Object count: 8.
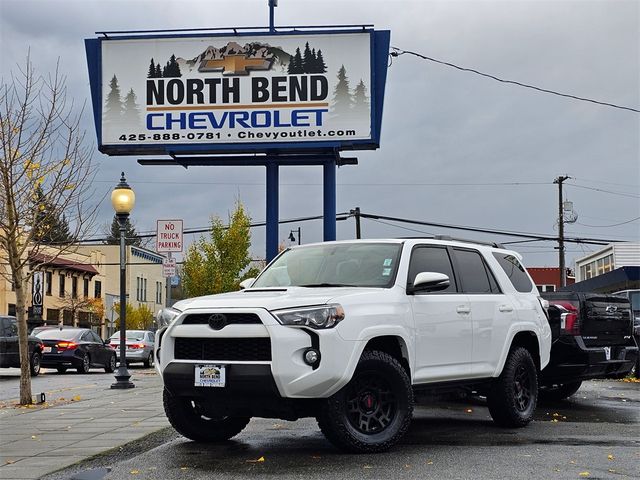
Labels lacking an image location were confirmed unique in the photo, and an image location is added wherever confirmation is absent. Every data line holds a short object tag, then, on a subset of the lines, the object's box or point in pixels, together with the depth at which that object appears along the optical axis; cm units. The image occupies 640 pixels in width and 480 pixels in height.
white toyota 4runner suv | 725
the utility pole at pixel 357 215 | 4997
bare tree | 1270
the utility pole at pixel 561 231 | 5169
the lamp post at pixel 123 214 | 1841
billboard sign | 2069
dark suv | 2247
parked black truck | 1116
